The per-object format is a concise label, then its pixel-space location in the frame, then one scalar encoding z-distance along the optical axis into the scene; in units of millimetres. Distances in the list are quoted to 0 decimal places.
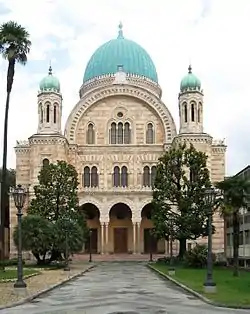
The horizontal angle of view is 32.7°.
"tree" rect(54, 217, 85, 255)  32090
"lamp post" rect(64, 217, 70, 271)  30309
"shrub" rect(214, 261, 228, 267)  34026
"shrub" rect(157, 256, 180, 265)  33967
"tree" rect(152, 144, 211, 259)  33065
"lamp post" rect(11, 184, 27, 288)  17623
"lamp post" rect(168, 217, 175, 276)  29739
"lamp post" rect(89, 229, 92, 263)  41550
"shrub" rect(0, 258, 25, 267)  32505
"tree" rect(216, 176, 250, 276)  26223
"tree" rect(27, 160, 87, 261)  36178
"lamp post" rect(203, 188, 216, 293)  16373
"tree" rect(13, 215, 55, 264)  31412
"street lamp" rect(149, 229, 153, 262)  41391
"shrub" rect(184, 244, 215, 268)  30756
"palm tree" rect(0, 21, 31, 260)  28320
